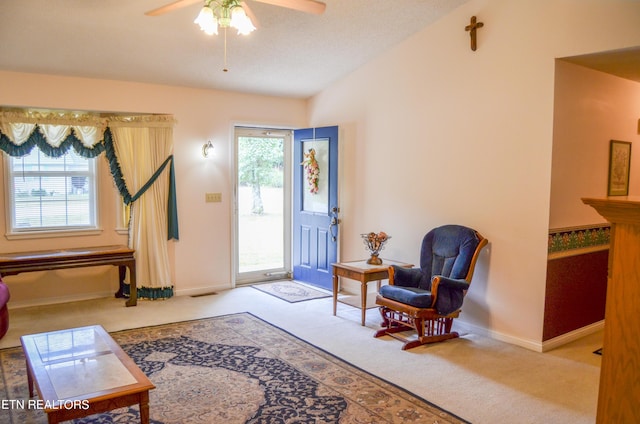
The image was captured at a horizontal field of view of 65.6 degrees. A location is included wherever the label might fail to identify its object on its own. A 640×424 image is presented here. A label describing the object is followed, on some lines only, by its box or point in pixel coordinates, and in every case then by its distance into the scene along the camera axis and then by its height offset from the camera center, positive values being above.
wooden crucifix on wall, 4.32 +1.33
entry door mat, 5.75 -1.37
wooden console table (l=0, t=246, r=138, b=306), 4.69 -0.83
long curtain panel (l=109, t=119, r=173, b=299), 5.53 -0.26
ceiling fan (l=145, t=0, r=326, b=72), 2.79 +0.92
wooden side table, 4.63 -0.89
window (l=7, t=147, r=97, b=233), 5.18 -0.18
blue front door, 5.96 -0.33
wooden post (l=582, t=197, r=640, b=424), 1.62 -0.45
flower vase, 4.92 -0.64
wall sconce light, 5.88 +0.34
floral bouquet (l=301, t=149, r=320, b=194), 6.14 +0.11
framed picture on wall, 4.56 +0.13
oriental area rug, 2.91 -1.39
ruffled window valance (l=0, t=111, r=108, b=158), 5.00 +0.45
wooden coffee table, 2.28 -1.02
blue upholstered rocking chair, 4.04 -0.94
